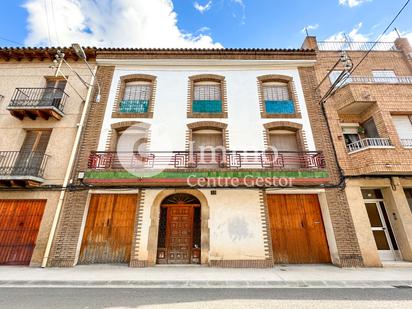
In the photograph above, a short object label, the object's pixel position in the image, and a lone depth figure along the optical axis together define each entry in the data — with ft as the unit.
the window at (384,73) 33.92
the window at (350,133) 30.14
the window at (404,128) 27.20
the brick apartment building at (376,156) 25.00
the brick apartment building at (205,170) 23.93
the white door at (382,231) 25.77
